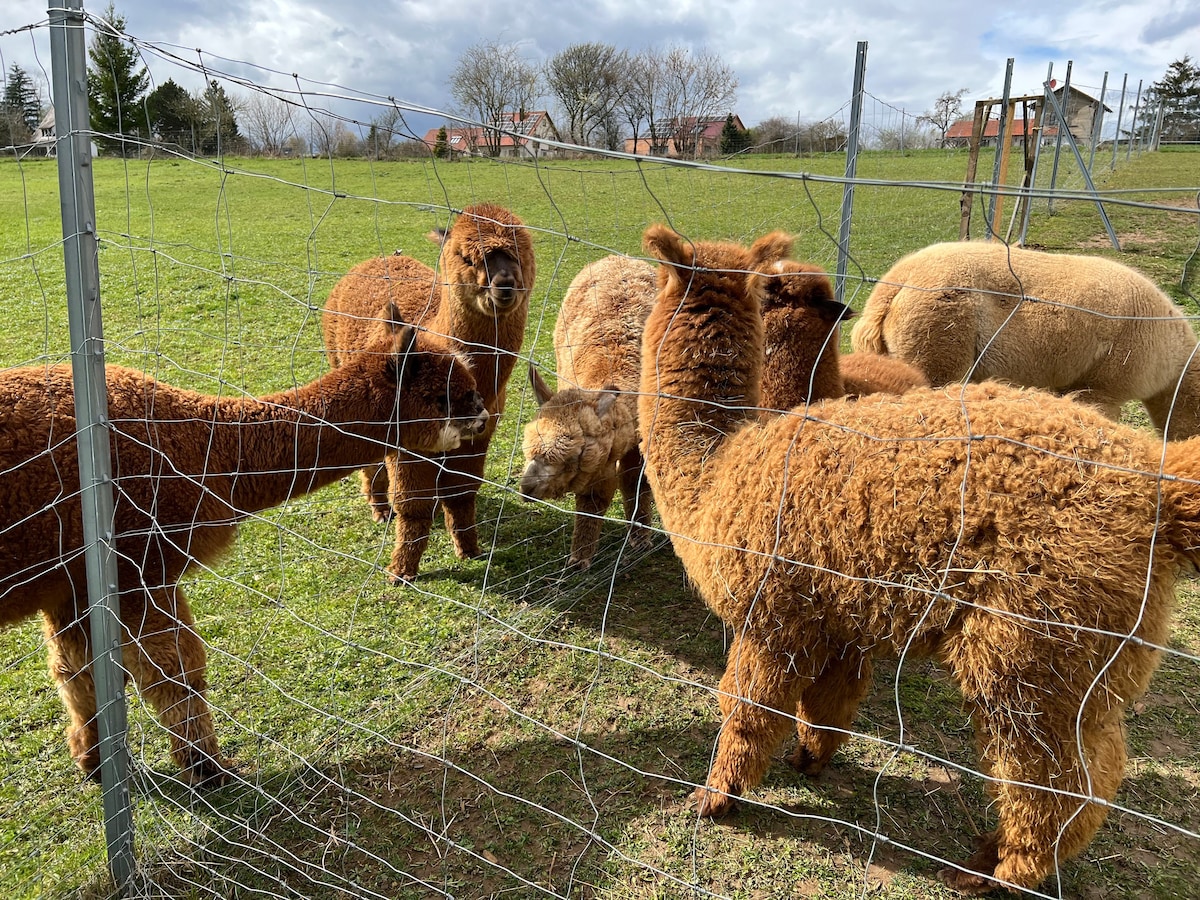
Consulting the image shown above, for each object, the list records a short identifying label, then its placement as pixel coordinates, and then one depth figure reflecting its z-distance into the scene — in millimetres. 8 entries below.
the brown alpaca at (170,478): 2545
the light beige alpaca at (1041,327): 4980
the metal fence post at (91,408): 1841
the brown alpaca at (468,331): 4203
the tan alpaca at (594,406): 4020
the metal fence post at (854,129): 5898
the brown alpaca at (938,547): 1891
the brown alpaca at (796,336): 3328
